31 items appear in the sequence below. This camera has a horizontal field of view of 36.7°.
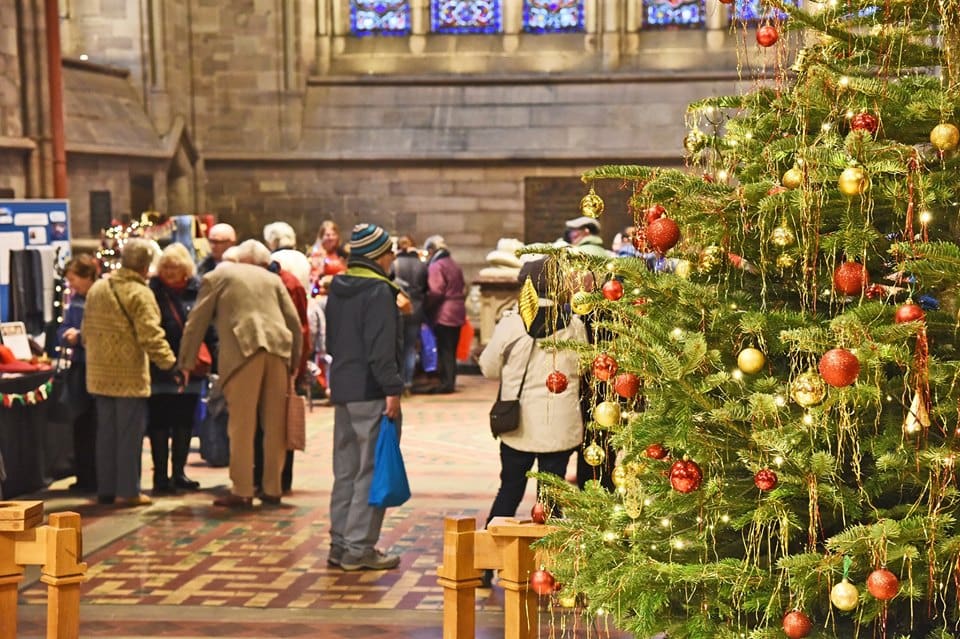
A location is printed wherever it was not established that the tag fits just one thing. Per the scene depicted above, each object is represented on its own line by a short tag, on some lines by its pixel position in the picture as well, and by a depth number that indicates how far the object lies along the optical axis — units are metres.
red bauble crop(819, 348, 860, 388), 2.83
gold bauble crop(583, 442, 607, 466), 3.94
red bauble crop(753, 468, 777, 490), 3.13
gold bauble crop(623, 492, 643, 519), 3.54
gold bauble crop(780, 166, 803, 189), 3.20
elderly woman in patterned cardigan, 8.30
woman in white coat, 6.12
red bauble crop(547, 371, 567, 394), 3.94
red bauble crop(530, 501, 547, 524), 4.04
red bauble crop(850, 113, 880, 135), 3.10
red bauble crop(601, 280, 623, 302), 3.53
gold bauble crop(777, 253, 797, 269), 3.26
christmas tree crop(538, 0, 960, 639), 3.07
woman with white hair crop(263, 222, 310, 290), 11.06
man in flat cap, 8.62
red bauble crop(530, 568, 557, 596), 3.88
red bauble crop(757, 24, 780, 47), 3.31
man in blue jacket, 6.74
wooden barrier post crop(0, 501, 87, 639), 4.31
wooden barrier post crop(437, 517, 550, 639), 4.08
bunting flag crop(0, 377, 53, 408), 8.21
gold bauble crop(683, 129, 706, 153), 3.59
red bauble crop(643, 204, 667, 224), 3.52
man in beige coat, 8.10
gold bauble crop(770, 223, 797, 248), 3.21
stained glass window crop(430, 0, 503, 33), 20.03
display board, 10.73
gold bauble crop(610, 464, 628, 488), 3.60
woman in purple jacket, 14.40
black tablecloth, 8.39
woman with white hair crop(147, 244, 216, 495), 8.70
